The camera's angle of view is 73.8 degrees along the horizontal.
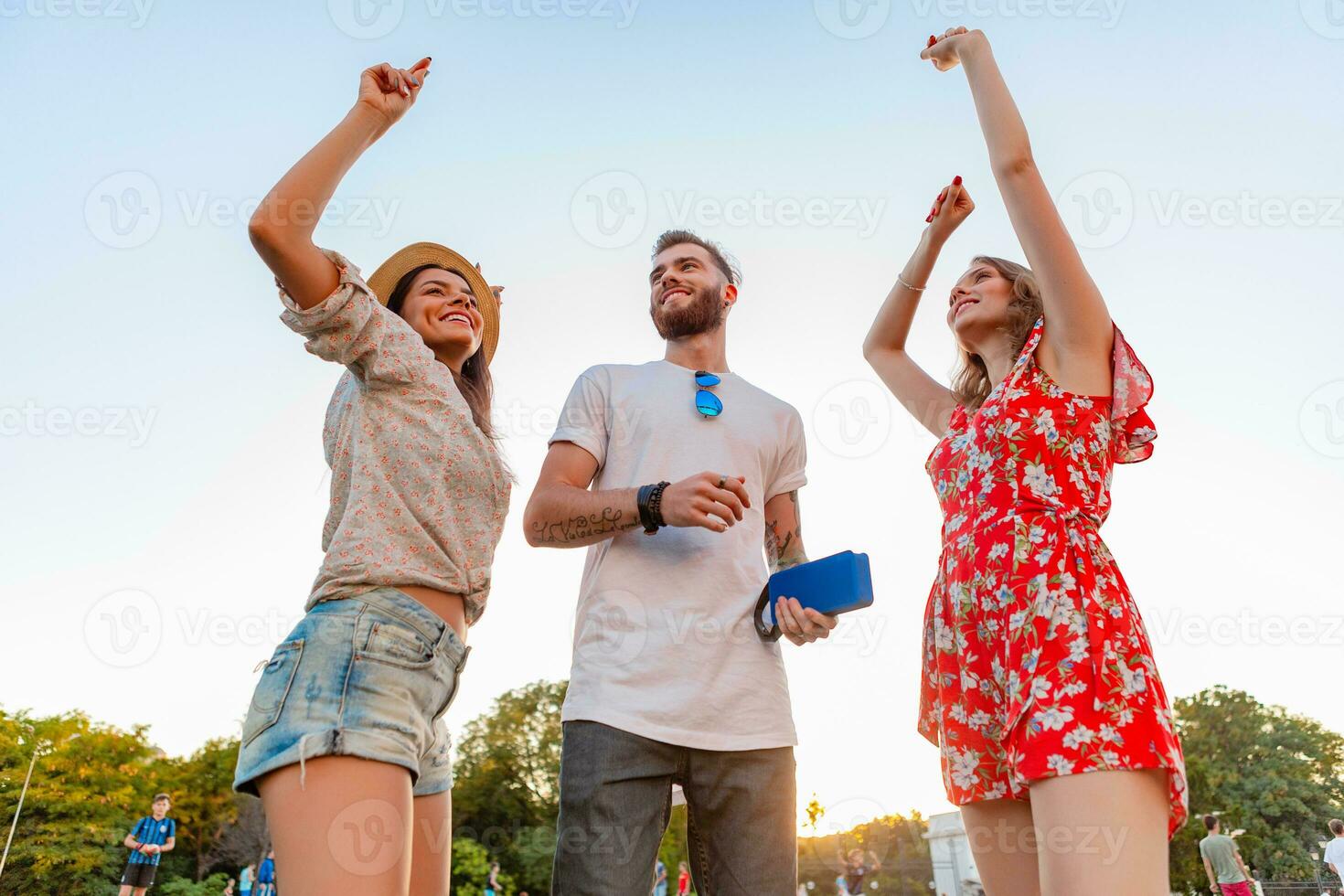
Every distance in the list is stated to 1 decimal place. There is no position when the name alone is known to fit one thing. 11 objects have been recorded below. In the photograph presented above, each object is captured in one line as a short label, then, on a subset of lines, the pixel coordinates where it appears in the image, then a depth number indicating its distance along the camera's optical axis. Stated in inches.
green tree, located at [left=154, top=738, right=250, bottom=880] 1696.6
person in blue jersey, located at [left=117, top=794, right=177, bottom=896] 502.0
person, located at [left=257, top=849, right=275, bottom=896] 657.7
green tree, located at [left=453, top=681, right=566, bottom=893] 1728.6
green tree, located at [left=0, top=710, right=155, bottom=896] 1423.5
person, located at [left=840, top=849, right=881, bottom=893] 552.1
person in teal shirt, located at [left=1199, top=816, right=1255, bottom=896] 451.5
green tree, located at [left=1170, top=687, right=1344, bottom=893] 1455.2
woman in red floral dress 77.1
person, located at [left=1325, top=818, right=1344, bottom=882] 448.0
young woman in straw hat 65.2
